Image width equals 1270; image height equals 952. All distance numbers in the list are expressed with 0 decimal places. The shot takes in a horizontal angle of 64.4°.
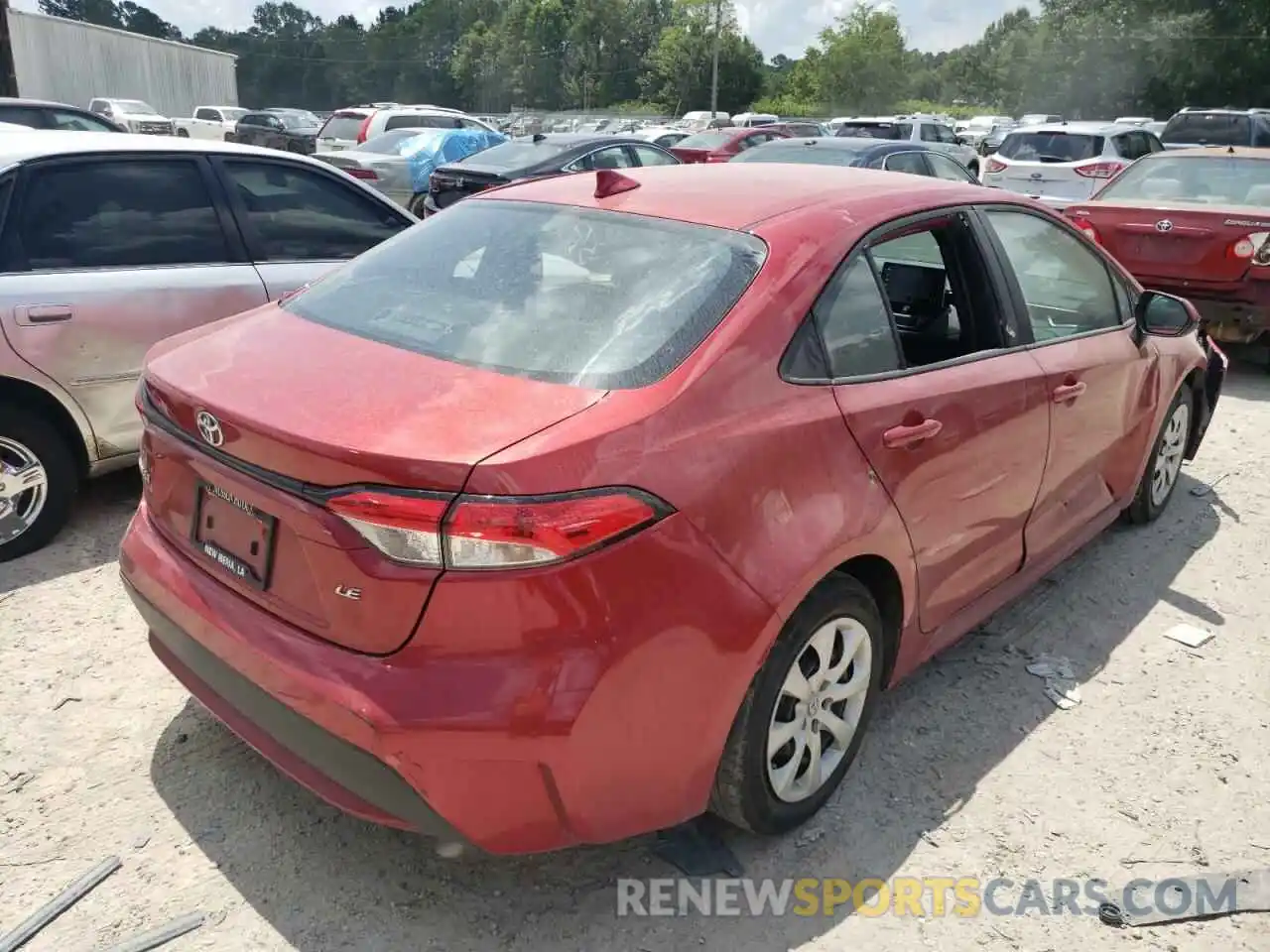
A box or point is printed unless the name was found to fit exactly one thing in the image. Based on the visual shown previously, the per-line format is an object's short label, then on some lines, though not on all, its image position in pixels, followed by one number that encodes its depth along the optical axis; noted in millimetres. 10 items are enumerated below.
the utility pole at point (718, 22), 65000
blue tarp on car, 13539
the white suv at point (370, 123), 16750
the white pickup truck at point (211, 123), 27995
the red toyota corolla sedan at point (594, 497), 1958
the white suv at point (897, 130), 18578
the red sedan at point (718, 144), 16906
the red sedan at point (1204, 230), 6992
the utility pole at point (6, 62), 14630
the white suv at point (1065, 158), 13211
